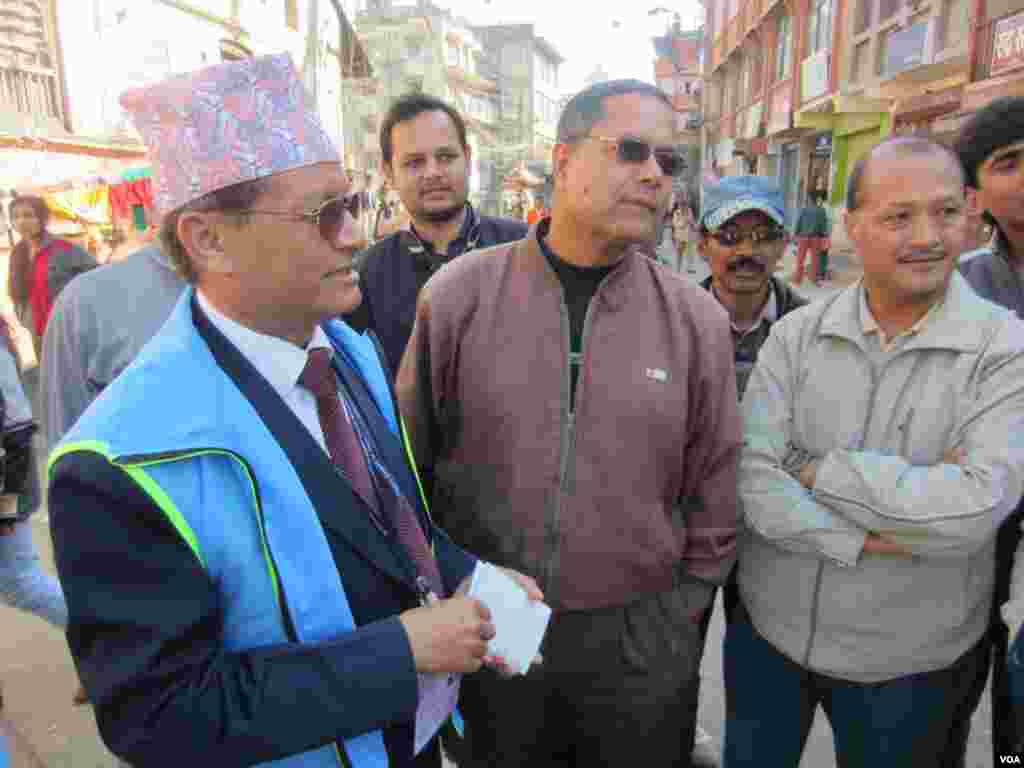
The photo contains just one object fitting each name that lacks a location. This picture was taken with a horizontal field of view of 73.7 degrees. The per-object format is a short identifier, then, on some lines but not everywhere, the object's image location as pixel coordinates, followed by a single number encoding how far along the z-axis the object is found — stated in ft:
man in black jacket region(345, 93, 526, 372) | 9.92
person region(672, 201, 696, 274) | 49.06
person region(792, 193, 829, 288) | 41.37
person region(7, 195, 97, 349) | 16.39
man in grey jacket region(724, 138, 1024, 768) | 5.14
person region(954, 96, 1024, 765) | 5.80
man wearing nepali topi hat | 3.30
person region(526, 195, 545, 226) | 54.20
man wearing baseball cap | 7.55
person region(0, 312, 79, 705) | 7.96
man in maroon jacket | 5.91
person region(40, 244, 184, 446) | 7.86
